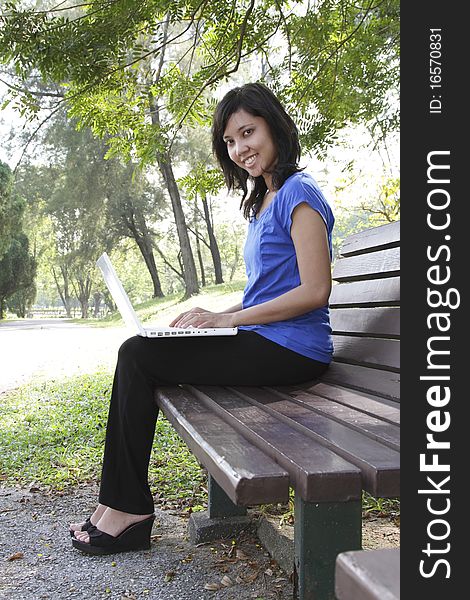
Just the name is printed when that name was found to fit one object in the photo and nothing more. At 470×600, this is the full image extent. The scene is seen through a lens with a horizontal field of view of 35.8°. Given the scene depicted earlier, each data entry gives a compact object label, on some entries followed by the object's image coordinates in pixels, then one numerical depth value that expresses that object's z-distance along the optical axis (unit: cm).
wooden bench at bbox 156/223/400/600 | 148
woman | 257
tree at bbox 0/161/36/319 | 2522
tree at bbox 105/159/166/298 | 2380
